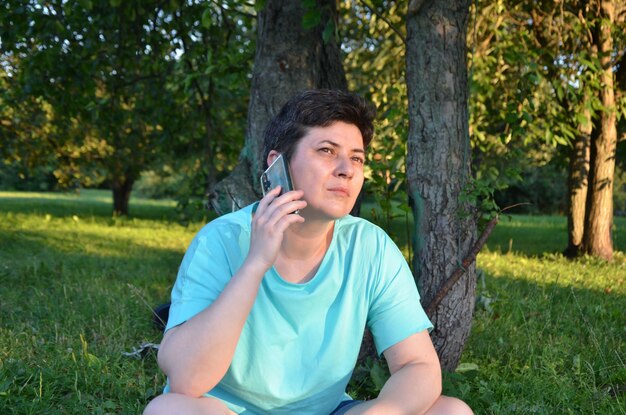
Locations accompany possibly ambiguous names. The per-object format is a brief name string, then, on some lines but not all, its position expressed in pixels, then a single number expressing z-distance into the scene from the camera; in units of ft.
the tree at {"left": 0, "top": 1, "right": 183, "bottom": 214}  21.62
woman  7.36
